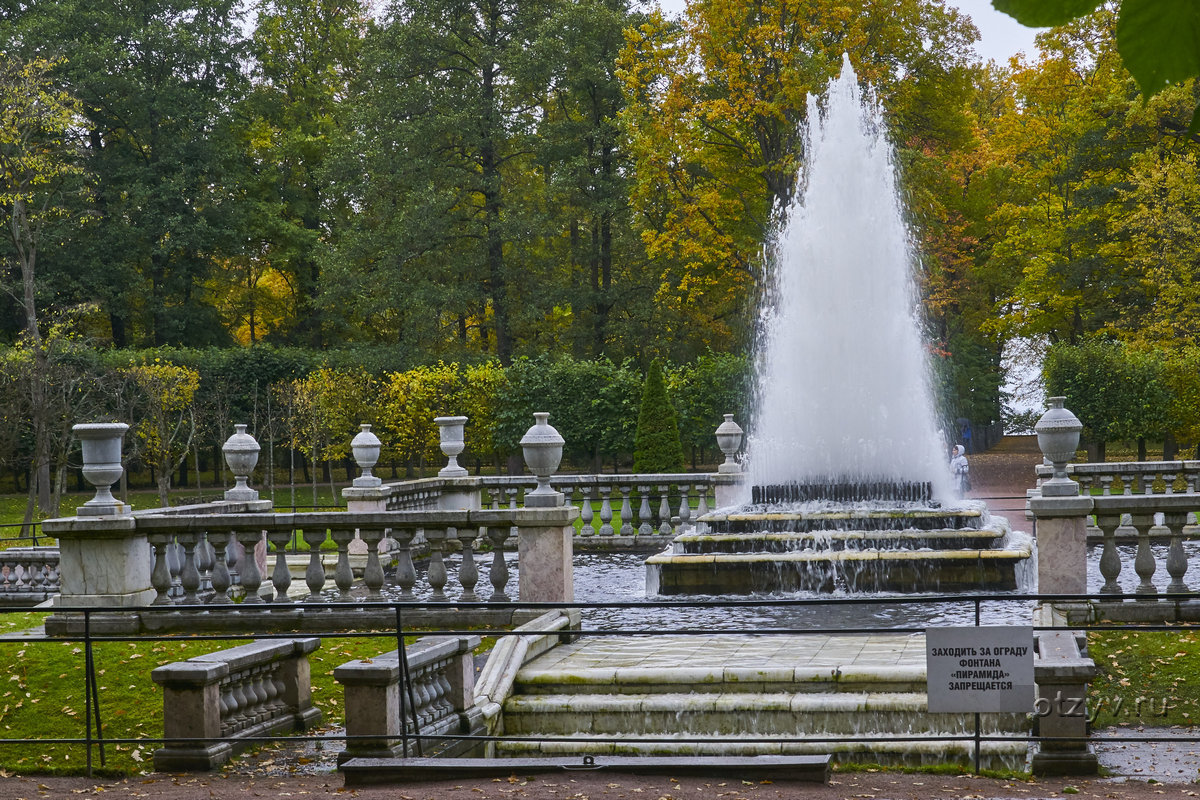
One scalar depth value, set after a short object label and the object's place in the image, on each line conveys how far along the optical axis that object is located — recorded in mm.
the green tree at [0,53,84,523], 29922
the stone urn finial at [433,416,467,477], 20789
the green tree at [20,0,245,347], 43875
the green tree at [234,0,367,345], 49084
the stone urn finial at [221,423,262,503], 16594
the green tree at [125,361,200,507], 34750
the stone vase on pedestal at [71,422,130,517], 13055
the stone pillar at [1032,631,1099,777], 8570
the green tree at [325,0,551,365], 40125
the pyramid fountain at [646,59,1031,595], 16547
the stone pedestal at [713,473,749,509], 22172
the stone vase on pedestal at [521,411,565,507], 13219
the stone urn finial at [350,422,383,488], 19516
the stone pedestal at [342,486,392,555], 19688
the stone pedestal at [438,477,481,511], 22562
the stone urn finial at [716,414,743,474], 22422
